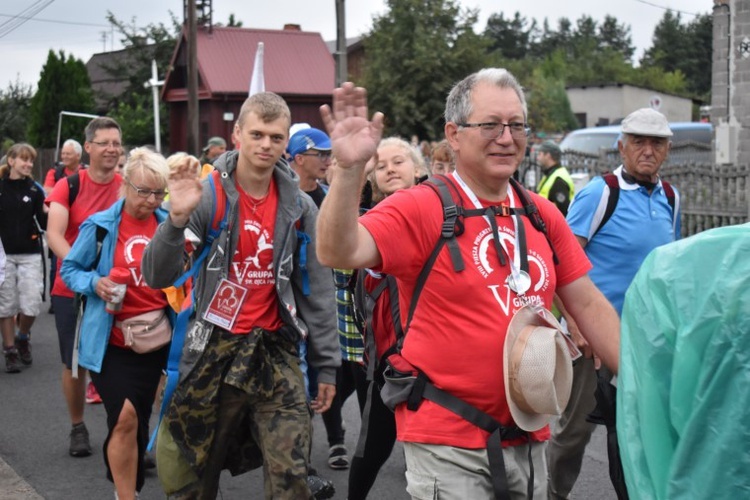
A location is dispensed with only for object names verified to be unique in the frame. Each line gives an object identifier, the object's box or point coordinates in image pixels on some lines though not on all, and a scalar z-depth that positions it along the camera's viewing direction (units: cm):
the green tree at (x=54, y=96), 4659
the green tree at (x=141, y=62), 4584
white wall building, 5275
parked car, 2262
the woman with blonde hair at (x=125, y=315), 525
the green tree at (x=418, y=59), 3203
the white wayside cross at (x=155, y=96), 2689
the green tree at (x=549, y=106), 4391
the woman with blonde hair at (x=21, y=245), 984
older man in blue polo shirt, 527
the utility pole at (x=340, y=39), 2175
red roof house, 4256
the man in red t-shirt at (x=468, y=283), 324
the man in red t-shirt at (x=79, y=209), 670
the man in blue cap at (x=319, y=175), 649
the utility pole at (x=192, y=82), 2504
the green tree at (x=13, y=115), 5197
